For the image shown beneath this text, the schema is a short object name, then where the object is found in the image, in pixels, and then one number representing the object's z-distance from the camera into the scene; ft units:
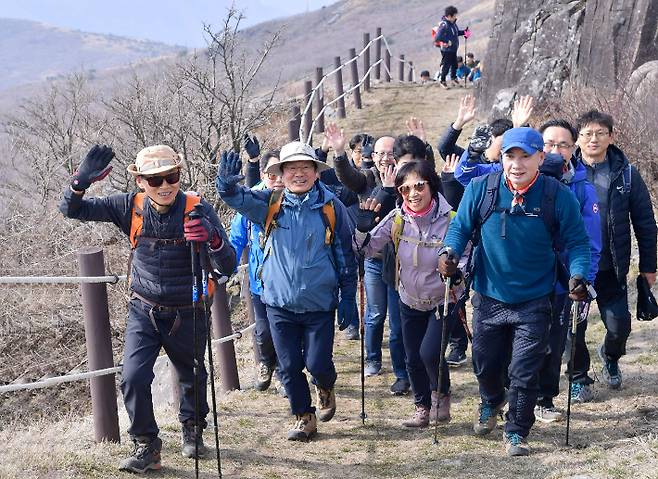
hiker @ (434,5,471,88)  63.93
